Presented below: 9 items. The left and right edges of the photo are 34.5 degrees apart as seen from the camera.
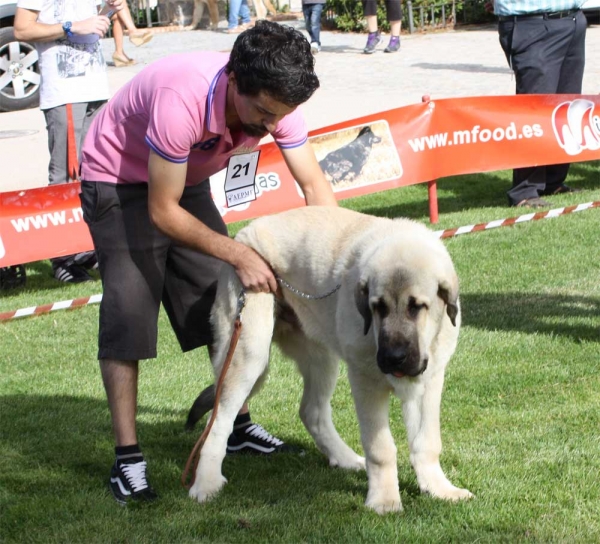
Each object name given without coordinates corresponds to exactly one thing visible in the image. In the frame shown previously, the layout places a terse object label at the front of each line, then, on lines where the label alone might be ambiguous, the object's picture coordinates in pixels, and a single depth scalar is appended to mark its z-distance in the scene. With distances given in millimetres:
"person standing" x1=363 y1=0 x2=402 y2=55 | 19469
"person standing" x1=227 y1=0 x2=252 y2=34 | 24500
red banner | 8805
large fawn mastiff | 3600
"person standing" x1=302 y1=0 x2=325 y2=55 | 19531
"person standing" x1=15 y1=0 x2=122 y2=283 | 7742
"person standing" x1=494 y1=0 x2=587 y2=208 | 9289
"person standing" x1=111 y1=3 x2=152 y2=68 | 19903
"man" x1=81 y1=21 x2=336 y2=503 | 3807
